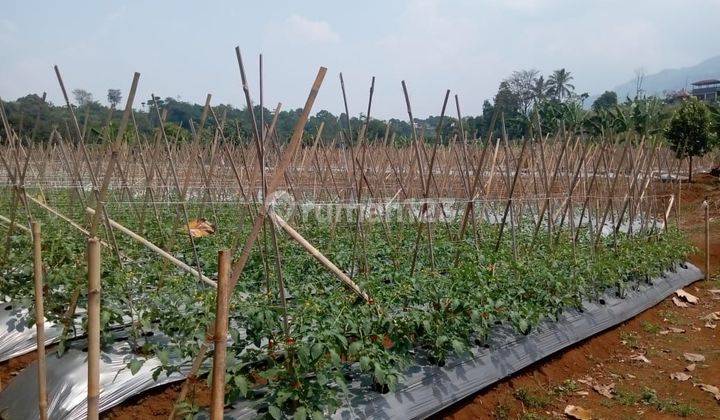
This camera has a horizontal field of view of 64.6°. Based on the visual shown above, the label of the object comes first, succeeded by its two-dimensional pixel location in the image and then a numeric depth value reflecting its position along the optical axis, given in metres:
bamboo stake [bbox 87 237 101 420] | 1.69
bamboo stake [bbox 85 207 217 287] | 3.15
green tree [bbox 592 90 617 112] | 43.59
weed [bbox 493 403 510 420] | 3.11
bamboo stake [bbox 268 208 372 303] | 2.54
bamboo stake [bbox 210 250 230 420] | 1.67
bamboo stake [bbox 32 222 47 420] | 2.21
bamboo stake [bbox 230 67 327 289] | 1.88
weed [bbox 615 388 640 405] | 3.40
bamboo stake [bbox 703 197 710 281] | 6.57
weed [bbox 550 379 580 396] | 3.51
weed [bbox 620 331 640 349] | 4.47
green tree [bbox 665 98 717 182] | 15.10
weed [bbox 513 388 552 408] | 3.28
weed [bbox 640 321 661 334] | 4.80
